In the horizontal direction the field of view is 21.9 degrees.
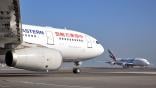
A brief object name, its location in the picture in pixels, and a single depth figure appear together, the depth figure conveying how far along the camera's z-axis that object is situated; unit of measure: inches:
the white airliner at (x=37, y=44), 907.1
